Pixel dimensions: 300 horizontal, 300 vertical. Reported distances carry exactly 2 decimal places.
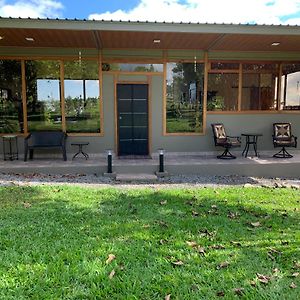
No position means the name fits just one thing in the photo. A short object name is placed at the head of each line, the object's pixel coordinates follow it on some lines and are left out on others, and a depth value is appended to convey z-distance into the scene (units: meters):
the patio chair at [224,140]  8.31
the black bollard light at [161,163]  7.27
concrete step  6.88
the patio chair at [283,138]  8.48
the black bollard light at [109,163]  7.12
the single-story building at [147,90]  8.43
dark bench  8.09
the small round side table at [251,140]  8.78
